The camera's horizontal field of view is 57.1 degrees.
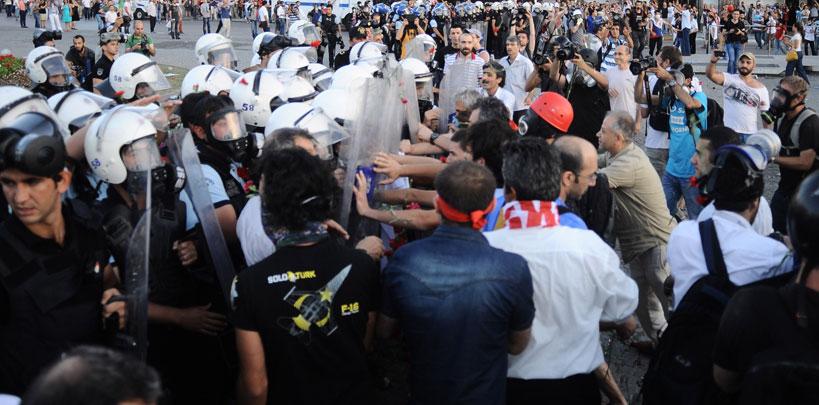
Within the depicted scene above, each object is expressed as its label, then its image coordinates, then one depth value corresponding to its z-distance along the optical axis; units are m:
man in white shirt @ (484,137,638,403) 2.97
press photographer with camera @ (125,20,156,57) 11.50
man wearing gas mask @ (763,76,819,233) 5.74
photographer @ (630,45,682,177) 7.36
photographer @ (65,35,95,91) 10.75
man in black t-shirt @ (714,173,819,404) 2.22
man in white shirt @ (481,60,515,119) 7.48
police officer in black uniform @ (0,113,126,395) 2.76
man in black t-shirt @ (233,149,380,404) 2.80
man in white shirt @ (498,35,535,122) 9.52
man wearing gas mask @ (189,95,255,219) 4.32
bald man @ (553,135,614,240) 3.82
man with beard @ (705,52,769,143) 7.80
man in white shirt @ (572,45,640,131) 8.27
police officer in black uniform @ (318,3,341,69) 21.97
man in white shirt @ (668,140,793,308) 2.98
